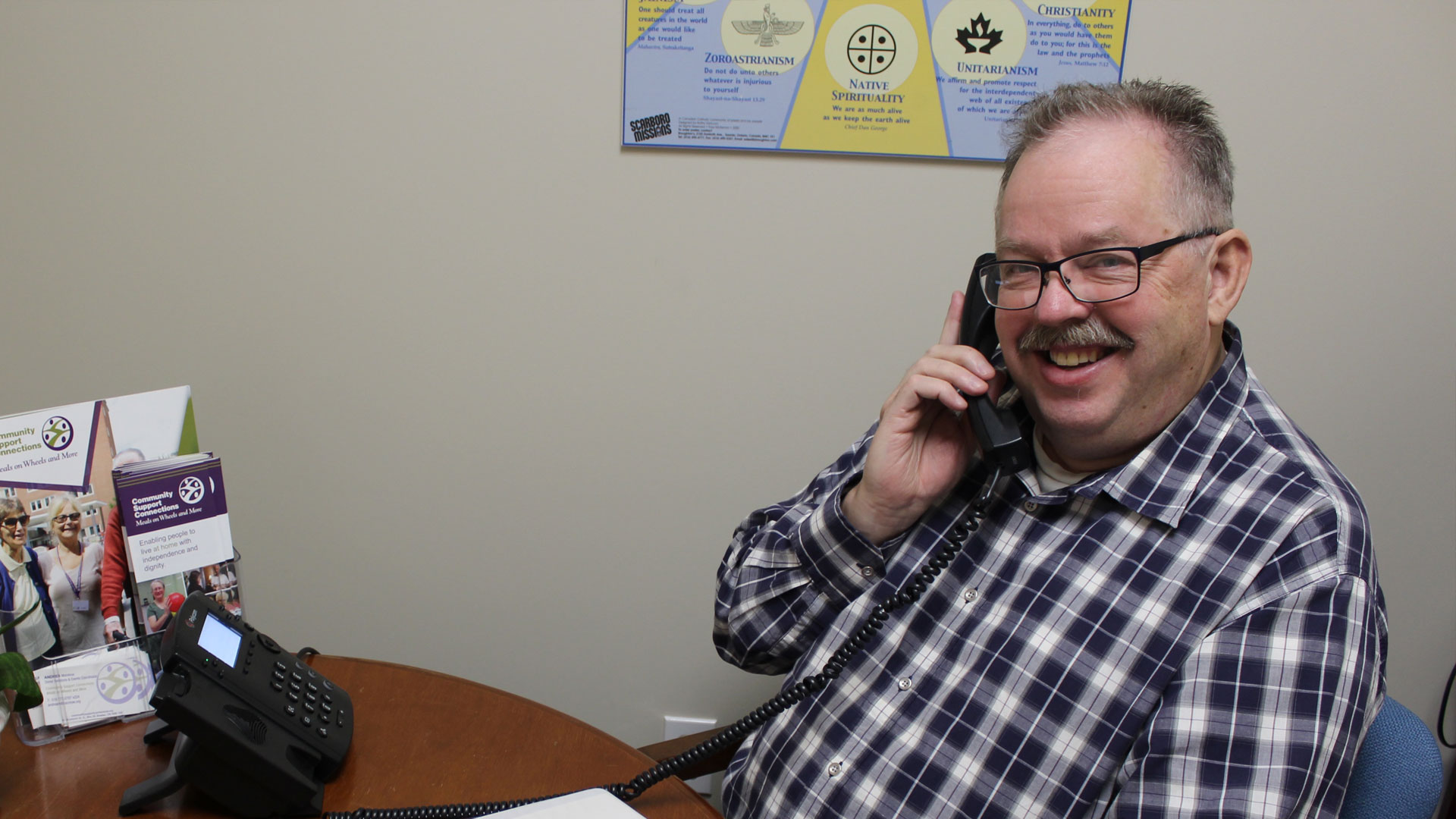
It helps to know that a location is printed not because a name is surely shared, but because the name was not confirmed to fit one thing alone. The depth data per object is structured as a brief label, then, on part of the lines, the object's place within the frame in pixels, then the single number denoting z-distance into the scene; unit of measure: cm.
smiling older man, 85
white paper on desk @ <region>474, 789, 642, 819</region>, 93
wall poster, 158
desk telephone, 90
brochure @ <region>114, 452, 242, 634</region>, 103
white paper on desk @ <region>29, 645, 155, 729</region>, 103
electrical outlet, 193
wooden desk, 97
